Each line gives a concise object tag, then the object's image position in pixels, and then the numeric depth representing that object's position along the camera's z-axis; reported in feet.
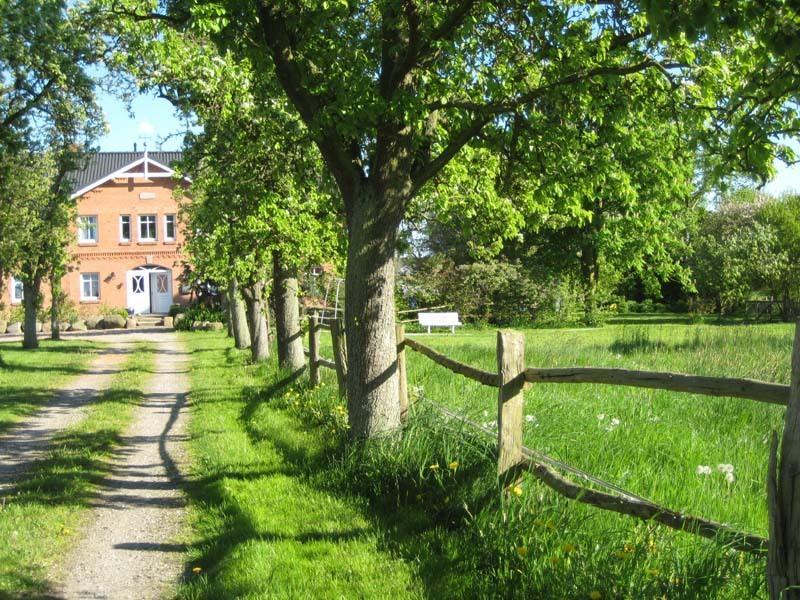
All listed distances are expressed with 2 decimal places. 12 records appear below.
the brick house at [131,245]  188.14
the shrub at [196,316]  153.07
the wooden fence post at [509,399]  20.38
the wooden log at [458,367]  21.88
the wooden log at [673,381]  13.08
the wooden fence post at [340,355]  37.73
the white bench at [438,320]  118.93
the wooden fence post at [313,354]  44.96
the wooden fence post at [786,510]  10.95
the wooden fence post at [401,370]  29.73
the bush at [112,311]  175.73
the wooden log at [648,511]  13.56
